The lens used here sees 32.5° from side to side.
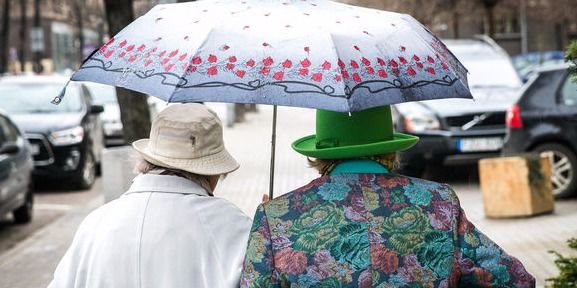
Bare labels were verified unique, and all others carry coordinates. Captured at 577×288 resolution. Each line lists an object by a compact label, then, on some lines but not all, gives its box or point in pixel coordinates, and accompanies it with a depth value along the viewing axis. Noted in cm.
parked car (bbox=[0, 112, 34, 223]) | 1065
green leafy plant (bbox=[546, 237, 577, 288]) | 402
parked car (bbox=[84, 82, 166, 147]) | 1903
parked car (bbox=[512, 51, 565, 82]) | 4342
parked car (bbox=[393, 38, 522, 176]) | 1286
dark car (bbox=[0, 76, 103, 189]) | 1466
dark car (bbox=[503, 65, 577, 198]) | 1145
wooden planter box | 1031
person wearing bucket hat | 302
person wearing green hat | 263
